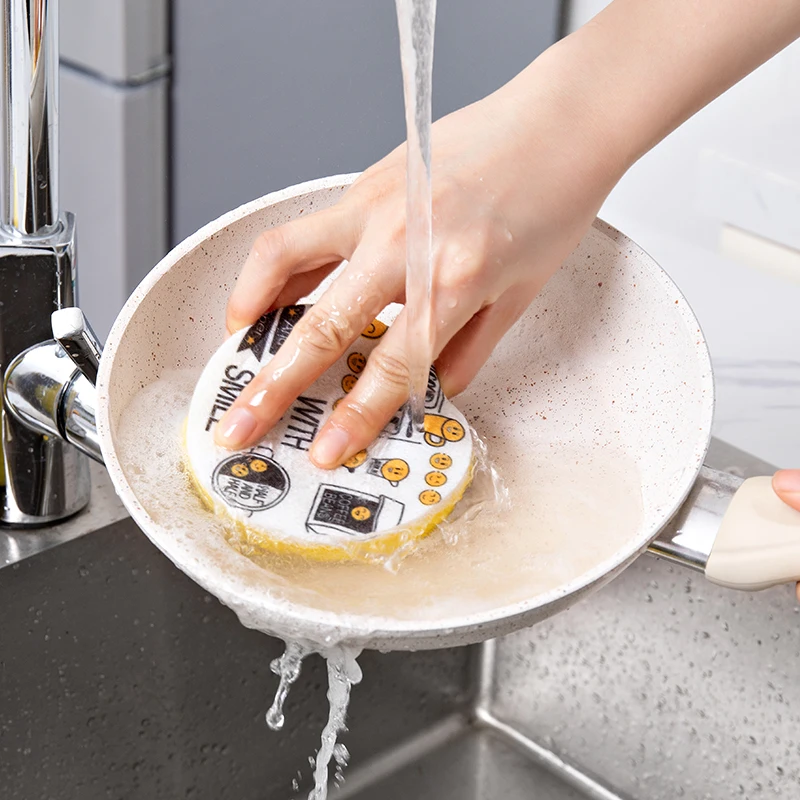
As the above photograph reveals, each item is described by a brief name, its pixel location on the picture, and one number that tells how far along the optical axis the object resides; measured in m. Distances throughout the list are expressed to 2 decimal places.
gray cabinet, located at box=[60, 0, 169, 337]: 1.16
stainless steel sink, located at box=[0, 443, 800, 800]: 0.89
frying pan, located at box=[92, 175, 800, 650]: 0.69
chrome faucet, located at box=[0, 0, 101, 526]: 0.78
